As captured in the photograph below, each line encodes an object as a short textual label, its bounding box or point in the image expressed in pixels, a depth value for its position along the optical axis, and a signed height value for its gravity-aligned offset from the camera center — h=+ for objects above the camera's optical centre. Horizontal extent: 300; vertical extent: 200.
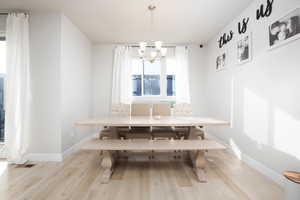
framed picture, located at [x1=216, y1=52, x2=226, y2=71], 3.28 +0.86
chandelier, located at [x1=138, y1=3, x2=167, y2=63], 2.38 +0.80
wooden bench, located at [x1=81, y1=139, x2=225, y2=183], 2.06 -0.57
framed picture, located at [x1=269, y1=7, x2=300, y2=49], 1.67 +0.82
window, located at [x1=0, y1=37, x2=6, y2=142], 2.80 +0.56
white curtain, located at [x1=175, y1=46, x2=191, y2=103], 4.21 +0.60
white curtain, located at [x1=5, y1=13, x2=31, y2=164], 2.48 +0.17
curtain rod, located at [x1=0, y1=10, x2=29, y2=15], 2.61 +1.44
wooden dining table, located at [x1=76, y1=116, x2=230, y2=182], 2.06 -0.56
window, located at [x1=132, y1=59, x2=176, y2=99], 4.36 +0.63
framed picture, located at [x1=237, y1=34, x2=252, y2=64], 2.45 +0.85
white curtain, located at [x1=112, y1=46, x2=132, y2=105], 4.16 +0.64
